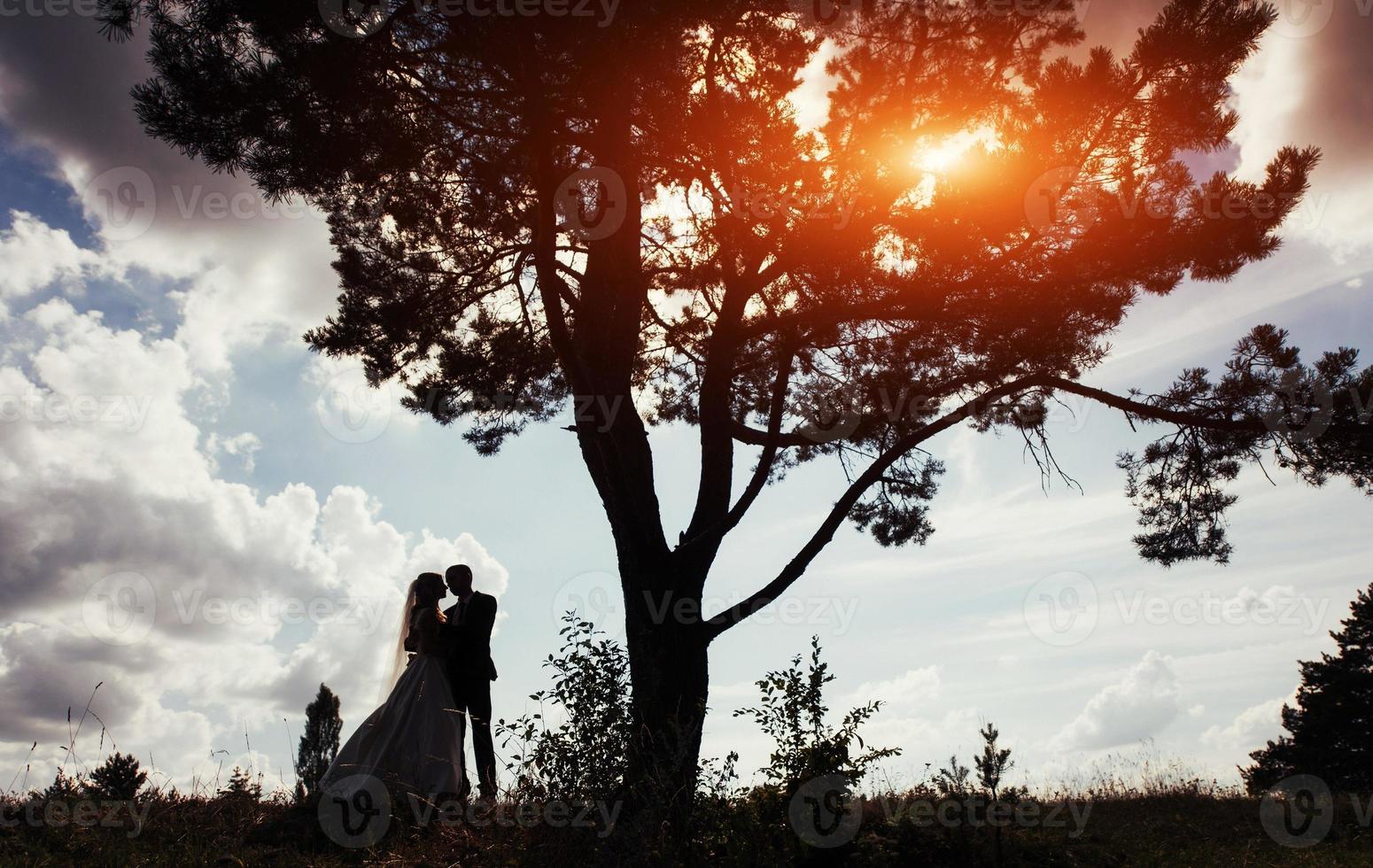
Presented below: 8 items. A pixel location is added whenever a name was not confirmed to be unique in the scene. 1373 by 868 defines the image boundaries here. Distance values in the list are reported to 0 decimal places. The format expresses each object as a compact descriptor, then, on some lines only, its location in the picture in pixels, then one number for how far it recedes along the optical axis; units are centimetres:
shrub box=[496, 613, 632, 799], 520
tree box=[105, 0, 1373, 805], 626
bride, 665
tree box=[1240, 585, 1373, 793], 2230
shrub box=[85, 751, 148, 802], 616
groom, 747
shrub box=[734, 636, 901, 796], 509
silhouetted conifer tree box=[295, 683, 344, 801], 2280
